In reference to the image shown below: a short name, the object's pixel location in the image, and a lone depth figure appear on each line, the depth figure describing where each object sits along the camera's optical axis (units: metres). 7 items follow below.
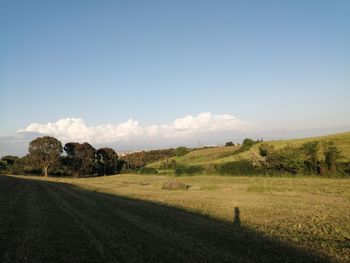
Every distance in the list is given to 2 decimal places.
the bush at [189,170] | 87.53
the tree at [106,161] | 133.12
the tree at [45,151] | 111.75
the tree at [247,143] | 106.72
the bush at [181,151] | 143.30
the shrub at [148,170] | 105.24
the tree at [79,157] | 120.25
